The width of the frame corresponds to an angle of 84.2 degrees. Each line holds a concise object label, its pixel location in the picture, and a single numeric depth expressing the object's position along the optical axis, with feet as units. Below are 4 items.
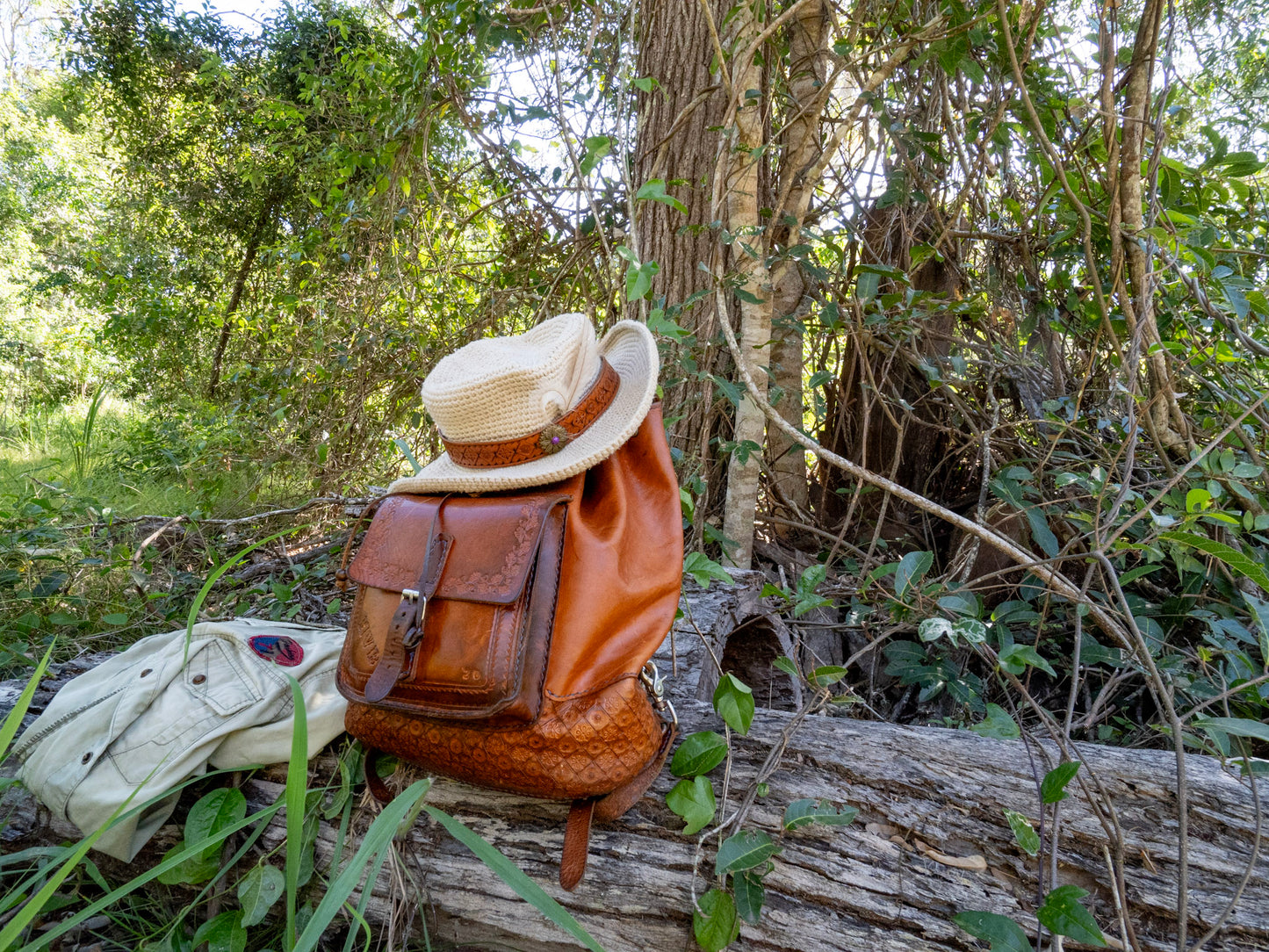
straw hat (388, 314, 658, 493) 3.74
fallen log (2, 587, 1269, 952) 3.28
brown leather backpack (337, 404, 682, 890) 3.28
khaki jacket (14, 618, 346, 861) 3.85
